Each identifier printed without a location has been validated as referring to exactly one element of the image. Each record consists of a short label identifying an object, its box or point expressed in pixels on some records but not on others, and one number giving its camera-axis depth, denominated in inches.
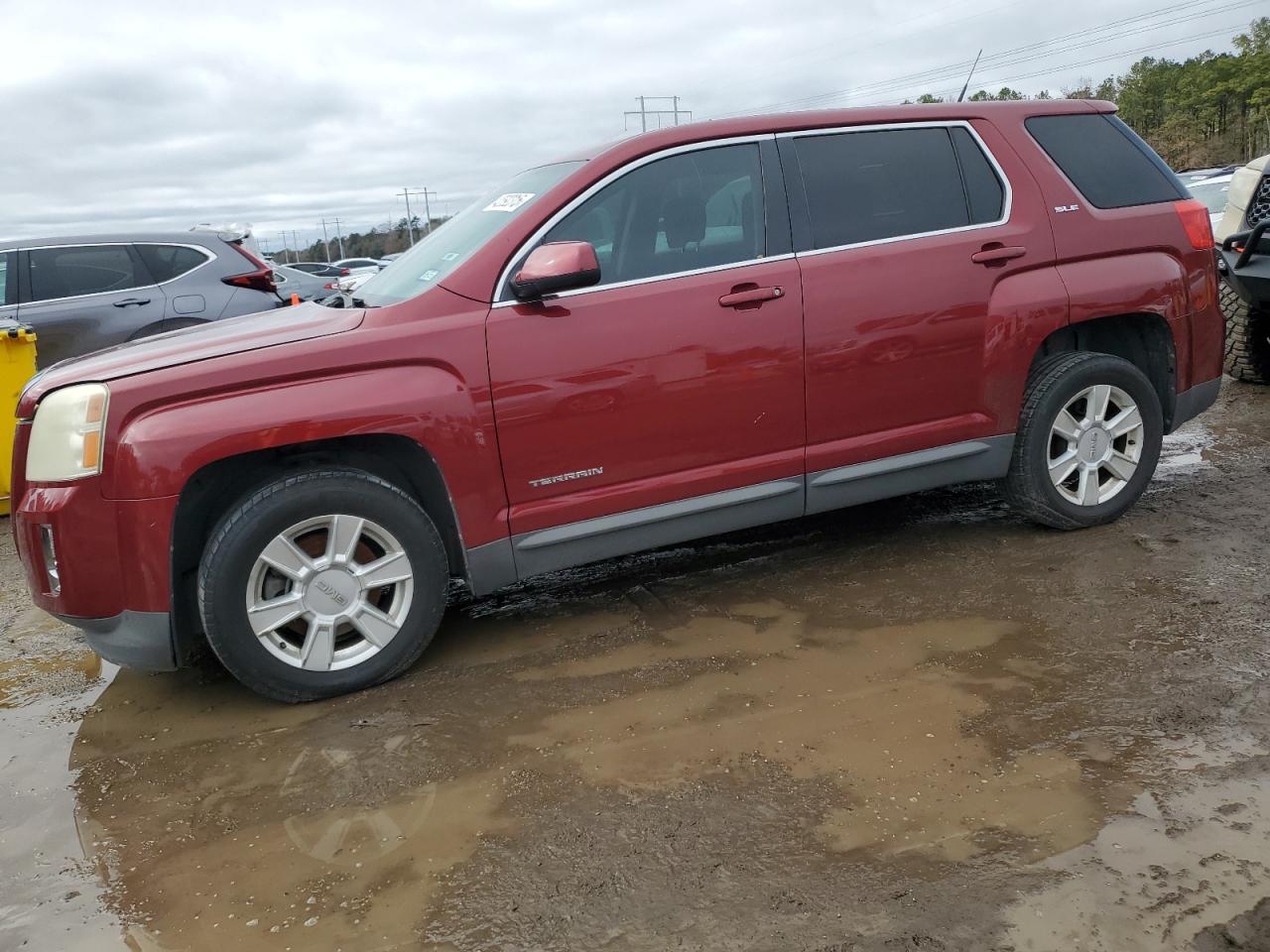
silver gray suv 287.9
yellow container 249.0
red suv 124.2
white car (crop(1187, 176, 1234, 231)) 367.6
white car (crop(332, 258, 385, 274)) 1419.8
